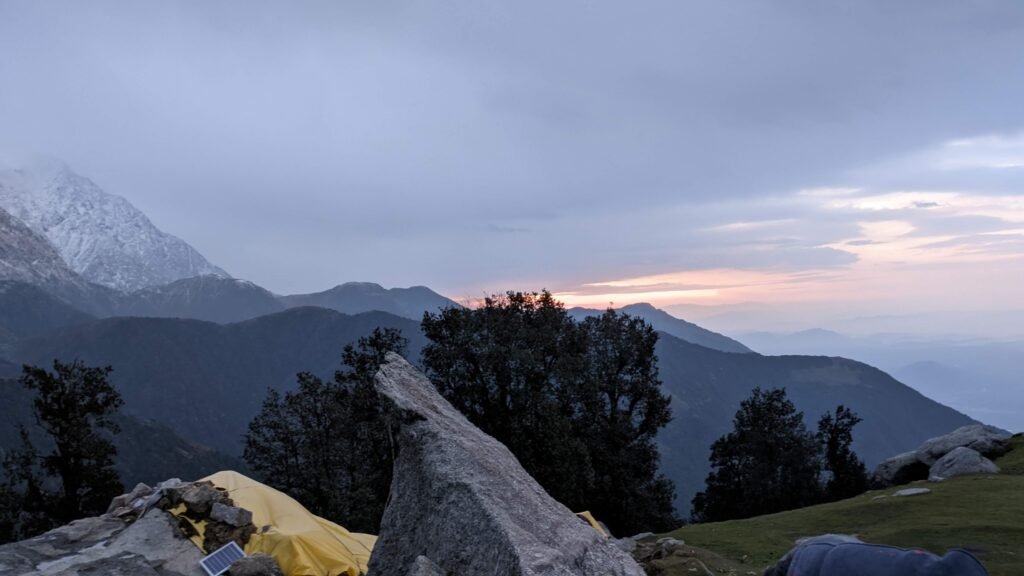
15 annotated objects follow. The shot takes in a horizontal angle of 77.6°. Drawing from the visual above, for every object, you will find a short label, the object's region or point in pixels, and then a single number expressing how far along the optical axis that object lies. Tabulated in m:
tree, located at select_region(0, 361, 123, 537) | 50.56
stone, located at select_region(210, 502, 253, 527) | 27.94
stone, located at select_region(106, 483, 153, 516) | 31.36
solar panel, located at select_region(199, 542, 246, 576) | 25.22
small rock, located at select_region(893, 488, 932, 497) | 40.28
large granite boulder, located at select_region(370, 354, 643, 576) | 13.12
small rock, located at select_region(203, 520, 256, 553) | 27.16
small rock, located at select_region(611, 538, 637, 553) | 34.21
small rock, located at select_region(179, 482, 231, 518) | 28.38
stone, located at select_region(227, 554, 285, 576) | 24.81
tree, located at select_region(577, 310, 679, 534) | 60.09
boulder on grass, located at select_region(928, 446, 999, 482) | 47.94
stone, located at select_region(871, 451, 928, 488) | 55.19
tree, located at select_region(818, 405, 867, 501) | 72.56
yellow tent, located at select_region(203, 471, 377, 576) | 26.09
